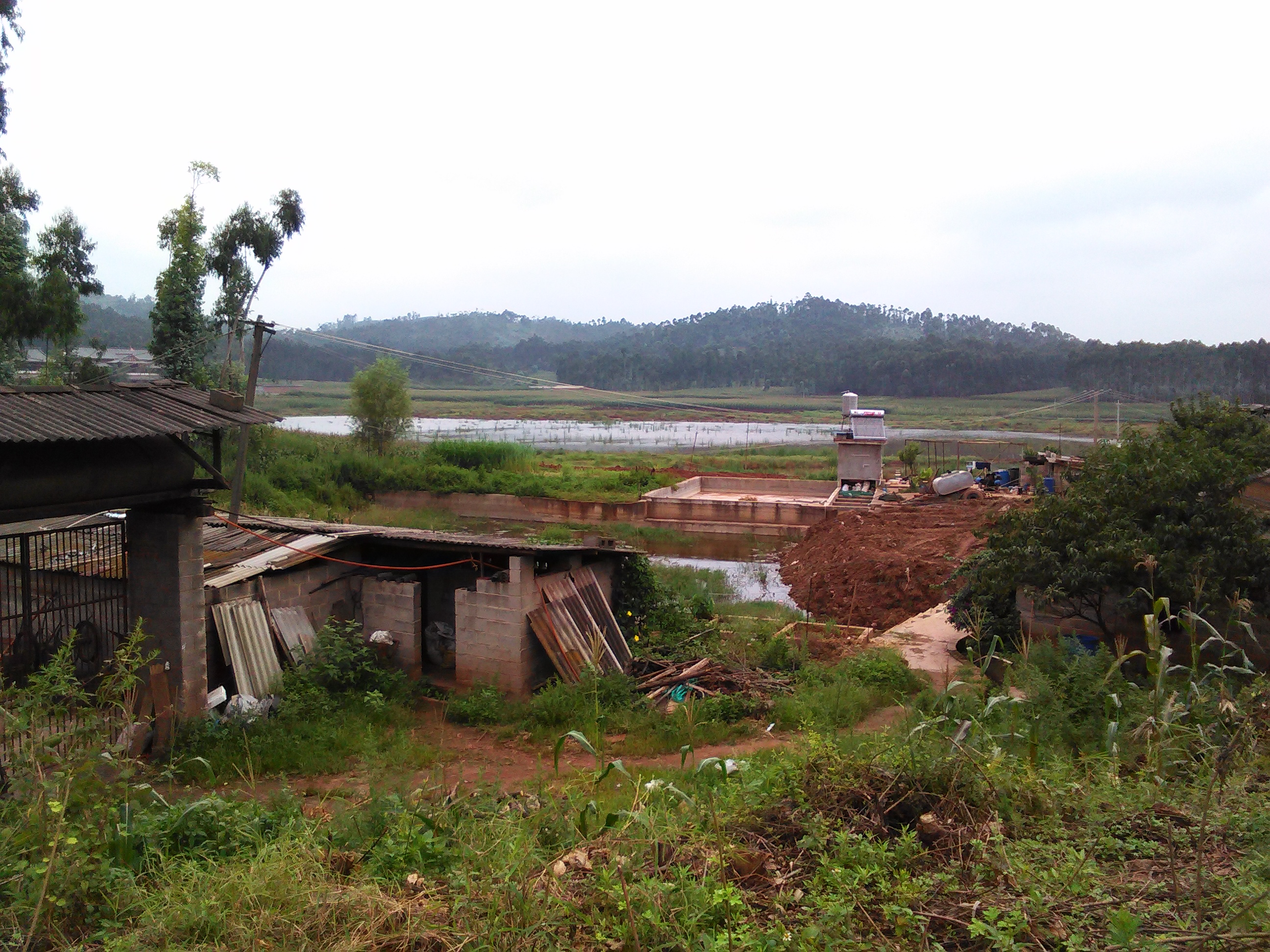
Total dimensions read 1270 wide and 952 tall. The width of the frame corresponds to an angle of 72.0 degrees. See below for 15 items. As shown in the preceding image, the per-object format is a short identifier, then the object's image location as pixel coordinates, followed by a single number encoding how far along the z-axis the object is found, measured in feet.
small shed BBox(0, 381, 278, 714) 25.54
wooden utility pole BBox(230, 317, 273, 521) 45.03
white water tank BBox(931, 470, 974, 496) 93.50
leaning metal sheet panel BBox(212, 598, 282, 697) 32.65
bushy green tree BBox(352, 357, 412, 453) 129.90
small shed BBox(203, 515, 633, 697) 34.96
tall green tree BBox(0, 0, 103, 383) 65.57
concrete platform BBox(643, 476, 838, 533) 96.94
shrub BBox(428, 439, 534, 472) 122.72
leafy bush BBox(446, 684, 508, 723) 33.55
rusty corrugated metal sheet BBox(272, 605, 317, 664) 34.96
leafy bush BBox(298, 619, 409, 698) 34.01
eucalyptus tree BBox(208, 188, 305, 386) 105.19
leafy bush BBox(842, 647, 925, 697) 35.83
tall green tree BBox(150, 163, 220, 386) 100.22
